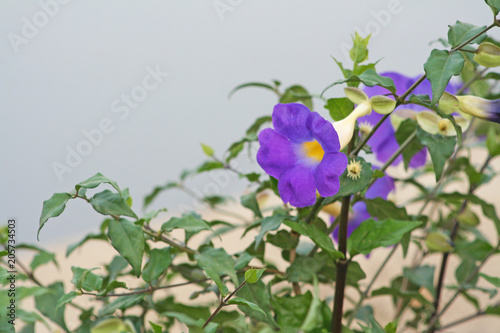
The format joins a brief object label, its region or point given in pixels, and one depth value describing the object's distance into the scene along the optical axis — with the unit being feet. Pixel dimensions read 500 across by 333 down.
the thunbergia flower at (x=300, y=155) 3.84
